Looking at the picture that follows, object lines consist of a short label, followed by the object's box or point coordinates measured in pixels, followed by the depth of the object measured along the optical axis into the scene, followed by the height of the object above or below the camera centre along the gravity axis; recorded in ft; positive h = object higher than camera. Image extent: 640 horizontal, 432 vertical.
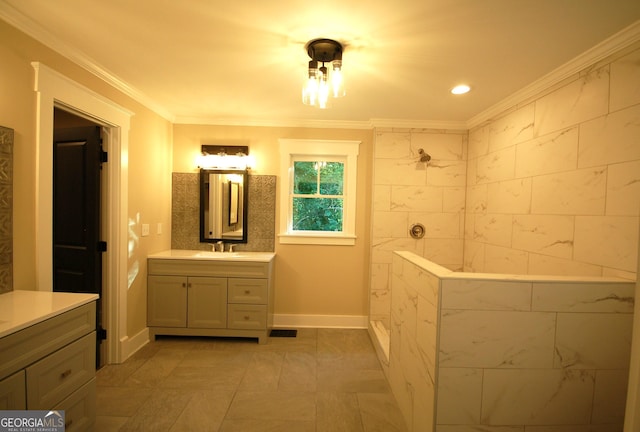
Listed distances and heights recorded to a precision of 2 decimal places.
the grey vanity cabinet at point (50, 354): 3.80 -2.48
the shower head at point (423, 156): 10.03 +2.08
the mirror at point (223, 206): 10.39 -0.04
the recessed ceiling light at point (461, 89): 7.29 +3.46
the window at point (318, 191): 10.49 +0.68
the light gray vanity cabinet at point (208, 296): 9.09 -3.12
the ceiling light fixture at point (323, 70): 5.48 +2.97
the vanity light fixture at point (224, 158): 10.33 +1.87
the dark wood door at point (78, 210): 7.45 -0.24
